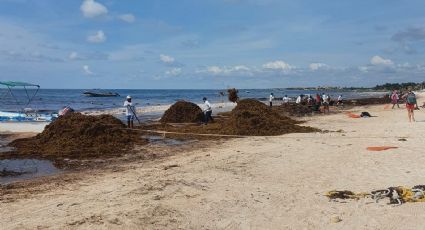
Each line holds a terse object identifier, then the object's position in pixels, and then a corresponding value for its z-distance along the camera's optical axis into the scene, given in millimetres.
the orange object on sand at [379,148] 14521
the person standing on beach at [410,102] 24272
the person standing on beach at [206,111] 25188
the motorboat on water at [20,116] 25508
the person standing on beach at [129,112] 22375
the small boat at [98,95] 97462
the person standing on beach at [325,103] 37719
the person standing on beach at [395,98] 42250
